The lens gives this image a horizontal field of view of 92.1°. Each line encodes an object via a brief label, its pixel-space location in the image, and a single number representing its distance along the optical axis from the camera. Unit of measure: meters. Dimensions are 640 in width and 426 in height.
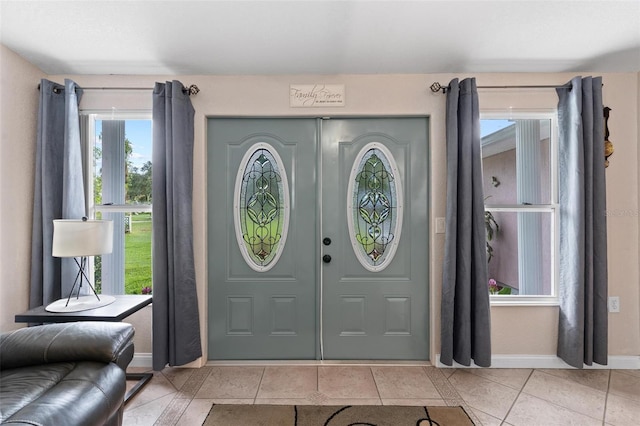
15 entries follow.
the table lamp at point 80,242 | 1.93
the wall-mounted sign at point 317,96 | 2.49
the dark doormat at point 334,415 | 1.81
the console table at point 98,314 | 1.88
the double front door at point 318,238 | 2.53
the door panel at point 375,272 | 2.52
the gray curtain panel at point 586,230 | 2.28
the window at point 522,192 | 2.57
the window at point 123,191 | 2.57
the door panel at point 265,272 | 2.53
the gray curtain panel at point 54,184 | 2.26
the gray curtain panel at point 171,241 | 2.30
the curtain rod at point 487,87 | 2.44
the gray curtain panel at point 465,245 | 2.30
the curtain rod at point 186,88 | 2.42
